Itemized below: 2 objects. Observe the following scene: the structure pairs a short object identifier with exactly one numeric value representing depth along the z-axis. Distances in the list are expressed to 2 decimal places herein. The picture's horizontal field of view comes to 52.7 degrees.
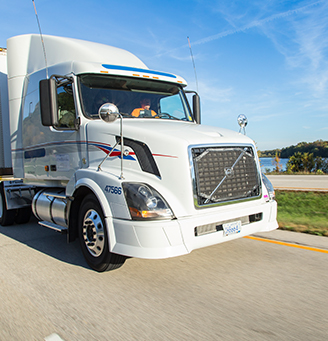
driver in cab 5.22
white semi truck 3.82
